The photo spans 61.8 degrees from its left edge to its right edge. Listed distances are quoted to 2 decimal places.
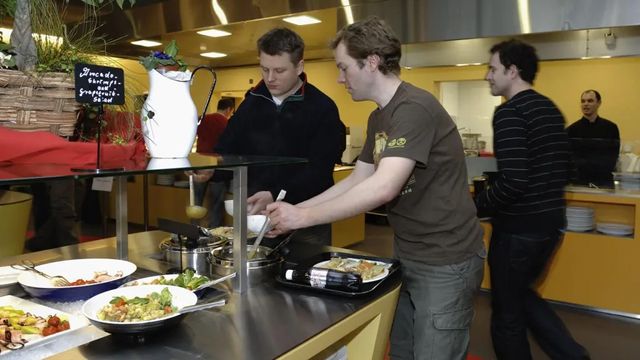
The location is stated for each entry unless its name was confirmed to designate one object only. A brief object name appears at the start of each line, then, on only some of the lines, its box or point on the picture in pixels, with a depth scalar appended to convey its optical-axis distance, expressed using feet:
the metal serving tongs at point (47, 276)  4.21
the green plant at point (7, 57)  4.16
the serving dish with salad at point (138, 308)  3.29
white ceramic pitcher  4.33
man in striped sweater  7.54
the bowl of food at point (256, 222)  5.37
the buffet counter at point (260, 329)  3.31
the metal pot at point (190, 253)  4.99
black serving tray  4.37
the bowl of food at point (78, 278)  4.00
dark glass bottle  4.39
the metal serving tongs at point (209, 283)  4.05
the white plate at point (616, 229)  11.23
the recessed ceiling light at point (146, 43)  19.14
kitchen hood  11.19
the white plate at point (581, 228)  11.57
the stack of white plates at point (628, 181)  11.72
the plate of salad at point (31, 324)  3.15
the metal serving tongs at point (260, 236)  4.85
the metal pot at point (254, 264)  4.76
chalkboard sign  3.63
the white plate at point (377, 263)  4.70
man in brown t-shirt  5.16
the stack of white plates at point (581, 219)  11.53
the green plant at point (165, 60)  4.32
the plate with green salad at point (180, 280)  4.09
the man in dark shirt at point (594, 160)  12.31
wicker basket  3.96
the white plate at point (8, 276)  4.40
